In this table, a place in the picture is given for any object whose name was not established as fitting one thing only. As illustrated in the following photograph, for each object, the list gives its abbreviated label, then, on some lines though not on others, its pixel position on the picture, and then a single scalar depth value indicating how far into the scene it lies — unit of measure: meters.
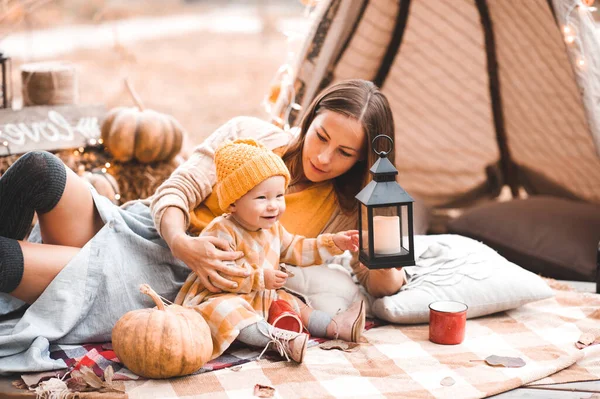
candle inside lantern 2.22
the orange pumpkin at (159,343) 2.04
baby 2.21
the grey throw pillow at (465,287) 2.55
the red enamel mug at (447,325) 2.37
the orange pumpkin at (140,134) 3.62
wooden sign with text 3.41
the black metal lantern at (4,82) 3.46
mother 2.26
